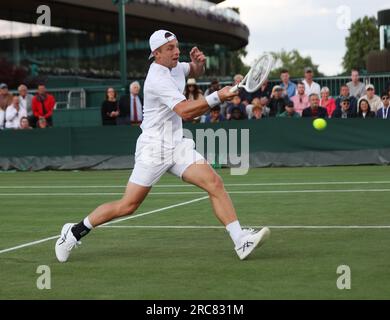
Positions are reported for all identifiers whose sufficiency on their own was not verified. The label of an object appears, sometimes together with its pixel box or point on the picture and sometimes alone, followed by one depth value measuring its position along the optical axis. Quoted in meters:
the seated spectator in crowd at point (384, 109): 20.45
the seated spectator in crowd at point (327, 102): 21.27
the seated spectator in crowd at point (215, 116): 21.73
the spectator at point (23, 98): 24.22
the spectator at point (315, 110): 20.70
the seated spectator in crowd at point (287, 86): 22.17
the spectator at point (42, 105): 23.75
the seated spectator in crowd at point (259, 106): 21.50
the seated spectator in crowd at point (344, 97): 20.95
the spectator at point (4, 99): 24.05
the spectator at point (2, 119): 23.92
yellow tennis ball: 20.28
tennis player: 8.16
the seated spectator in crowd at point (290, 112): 21.41
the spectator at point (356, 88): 22.00
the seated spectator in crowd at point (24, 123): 23.45
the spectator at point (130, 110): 22.28
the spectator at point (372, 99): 20.89
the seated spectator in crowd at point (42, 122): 23.69
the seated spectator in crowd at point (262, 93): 22.34
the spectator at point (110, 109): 22.81
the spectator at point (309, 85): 21.86
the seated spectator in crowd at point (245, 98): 21.98
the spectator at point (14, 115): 23.84
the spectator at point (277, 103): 21.66
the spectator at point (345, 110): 20.92
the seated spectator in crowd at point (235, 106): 21.50
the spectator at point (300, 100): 21.47
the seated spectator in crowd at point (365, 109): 20.67
